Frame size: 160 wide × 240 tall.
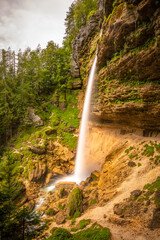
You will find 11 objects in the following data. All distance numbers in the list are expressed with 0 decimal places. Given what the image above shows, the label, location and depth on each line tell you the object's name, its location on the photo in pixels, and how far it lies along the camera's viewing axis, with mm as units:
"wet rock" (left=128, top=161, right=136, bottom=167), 11401
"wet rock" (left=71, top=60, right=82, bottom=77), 29938
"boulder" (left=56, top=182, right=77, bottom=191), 14500
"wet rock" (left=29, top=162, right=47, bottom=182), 16281
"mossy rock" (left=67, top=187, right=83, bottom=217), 10719
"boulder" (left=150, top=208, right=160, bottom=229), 6346
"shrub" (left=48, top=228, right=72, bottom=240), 6586
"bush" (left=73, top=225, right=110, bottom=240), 6195
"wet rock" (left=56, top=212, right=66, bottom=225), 10086
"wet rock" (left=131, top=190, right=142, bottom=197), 8664
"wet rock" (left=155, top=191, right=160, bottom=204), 7384
